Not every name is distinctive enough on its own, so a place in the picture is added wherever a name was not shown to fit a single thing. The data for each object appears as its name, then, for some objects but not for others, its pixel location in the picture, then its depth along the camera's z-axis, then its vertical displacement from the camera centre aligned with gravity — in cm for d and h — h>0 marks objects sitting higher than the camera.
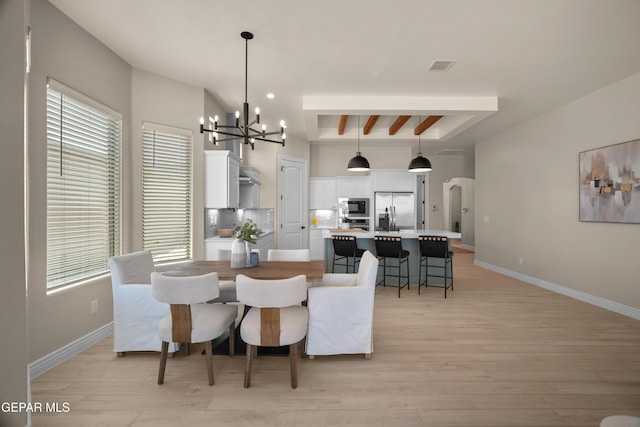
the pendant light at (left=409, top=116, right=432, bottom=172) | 575 +95
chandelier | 299 +95
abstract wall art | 380 +41
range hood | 549 +73
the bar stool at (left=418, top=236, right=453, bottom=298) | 468 -53
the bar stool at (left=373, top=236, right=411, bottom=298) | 477 -52
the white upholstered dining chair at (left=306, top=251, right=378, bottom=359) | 261 -88
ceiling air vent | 353 +174
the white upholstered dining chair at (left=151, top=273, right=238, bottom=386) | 220 -77
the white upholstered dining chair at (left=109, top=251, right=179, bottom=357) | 266 -84
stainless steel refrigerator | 765 +10
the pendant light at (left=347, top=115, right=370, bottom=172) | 586 +98
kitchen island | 524 -56
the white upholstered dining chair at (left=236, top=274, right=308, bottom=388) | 214 -77
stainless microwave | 769 +18
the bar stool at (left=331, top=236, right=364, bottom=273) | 493 -51
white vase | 292 -37
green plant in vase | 292 -28
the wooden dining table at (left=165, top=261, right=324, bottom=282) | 261 -50
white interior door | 678 +27
